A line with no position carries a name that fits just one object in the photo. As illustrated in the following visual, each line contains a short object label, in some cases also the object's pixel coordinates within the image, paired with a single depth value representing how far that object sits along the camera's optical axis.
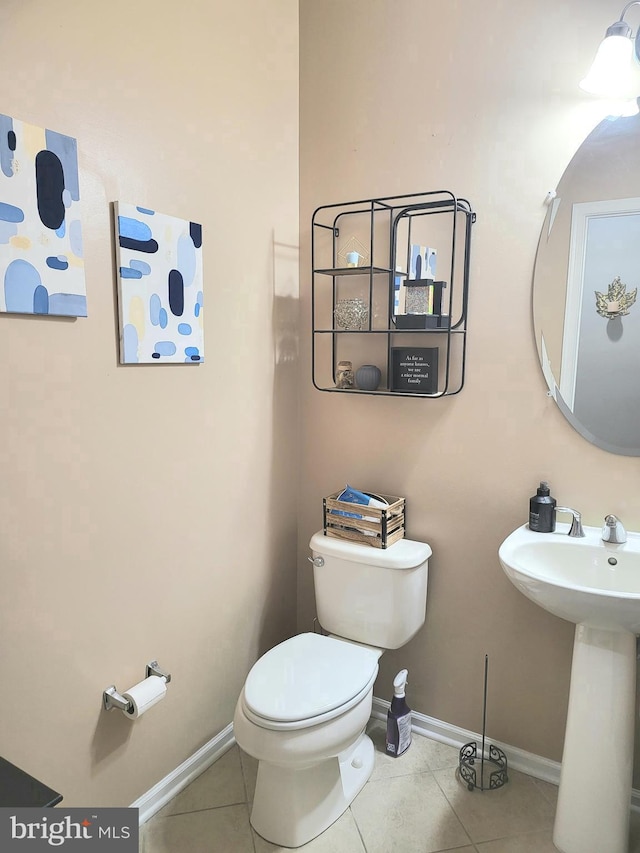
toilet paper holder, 1.60
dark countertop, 1.03
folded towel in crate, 2.03
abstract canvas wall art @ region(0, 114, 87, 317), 1.27
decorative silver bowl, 2.05
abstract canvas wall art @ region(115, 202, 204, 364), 1.56
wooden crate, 2.00
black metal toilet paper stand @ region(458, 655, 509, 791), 1.92
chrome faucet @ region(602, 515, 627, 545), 1.66
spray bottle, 2.04
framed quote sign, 1.96
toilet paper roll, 1.60
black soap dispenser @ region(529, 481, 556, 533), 1.78
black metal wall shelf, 1.93
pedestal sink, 1.56
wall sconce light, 1.47
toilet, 1.60
